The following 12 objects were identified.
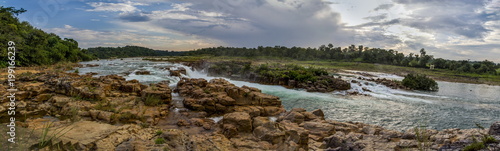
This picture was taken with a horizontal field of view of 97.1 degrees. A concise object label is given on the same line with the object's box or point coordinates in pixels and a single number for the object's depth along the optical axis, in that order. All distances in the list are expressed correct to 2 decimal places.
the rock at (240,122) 9.73
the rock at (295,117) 11.57
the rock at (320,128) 9.88
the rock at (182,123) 10.49
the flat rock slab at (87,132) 6.47
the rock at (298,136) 8.75
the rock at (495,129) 6.22
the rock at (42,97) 11.87
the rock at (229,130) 9.31
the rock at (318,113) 12.99
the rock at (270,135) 8.59
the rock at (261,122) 9.40
